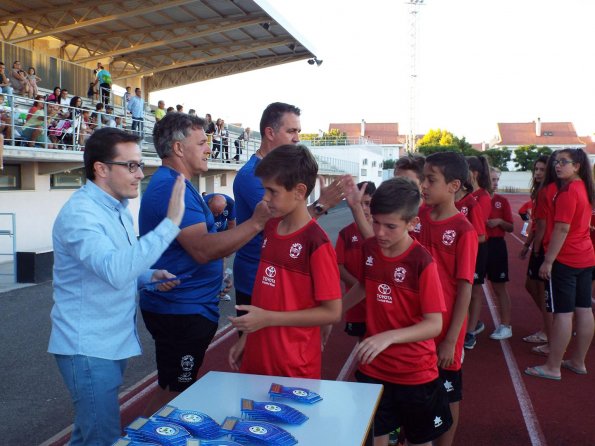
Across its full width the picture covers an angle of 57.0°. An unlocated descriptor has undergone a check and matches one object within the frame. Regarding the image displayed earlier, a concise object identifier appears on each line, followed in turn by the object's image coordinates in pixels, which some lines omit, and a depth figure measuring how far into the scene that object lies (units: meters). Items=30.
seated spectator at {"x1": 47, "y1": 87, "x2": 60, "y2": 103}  14.21
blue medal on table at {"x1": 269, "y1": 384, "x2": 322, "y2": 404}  2.06
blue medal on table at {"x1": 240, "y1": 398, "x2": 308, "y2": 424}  1.88
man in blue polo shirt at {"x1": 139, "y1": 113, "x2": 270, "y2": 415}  2.80
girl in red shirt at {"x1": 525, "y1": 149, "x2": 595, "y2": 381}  4.71
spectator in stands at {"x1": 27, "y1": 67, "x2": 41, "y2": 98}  13.98
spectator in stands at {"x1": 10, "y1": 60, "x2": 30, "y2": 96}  13.56
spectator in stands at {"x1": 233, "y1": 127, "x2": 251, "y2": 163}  24.88
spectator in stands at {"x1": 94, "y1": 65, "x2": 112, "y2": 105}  17.73
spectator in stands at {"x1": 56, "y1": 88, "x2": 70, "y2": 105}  14.26
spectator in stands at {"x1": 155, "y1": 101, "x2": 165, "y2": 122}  19.27
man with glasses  2.17
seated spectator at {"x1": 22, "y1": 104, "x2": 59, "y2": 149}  12.28
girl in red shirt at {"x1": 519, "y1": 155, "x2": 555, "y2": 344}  5.48
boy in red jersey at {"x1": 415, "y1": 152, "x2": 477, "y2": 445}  3.00
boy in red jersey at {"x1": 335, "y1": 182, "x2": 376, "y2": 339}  3.94
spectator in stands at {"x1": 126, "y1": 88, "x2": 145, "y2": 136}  17.59
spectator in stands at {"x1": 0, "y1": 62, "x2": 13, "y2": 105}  12.05
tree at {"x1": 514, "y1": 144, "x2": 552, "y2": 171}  62.62
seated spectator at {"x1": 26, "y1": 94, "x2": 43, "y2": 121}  12.52
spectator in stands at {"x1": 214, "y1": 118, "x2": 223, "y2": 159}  21.49
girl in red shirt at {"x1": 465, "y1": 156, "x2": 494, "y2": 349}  5.79
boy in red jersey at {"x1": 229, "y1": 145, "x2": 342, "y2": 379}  2.44
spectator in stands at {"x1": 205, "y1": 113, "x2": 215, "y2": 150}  20.15
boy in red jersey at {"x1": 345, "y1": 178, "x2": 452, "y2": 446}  2.58
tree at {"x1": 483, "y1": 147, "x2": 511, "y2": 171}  64.44
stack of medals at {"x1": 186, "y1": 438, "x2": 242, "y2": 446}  1.65
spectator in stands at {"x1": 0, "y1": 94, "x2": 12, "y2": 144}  11.53
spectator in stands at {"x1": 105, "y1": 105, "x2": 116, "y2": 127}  15.60
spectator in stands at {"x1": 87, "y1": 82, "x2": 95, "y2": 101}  17.88
